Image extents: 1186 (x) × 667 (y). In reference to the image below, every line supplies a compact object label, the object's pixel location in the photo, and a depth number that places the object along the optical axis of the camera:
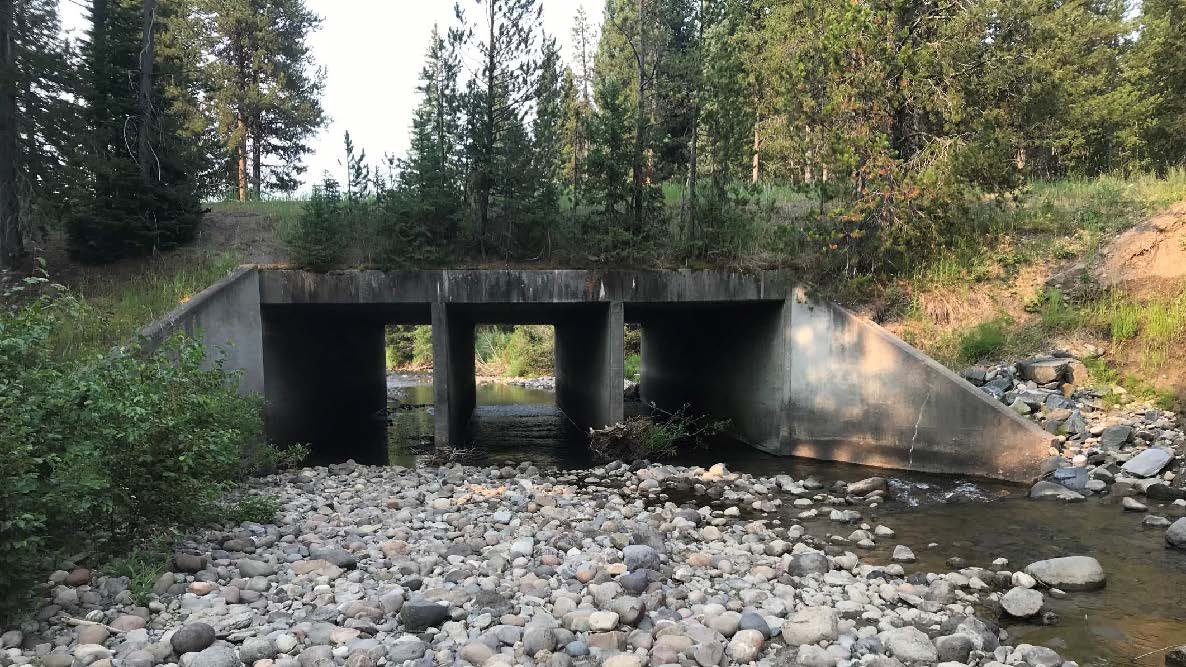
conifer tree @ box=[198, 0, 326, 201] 25.53
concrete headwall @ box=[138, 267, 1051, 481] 10.45
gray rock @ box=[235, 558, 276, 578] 6.02
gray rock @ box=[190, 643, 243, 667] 4.31
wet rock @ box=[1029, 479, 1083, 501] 8.73
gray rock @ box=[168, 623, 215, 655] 4.52
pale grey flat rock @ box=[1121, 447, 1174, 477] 8.86
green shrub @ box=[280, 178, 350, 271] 12.06
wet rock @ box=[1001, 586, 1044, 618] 5.66
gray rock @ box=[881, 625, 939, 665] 4.87
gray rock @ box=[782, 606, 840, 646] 5.09
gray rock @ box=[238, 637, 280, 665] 4.53
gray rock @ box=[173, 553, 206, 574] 5.91
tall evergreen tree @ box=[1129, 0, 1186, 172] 24.30
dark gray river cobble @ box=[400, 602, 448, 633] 5.11
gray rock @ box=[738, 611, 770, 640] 5.17
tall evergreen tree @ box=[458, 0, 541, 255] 14.14
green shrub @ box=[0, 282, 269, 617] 4.40
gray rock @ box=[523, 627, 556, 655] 4.76
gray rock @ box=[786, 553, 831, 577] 6.63
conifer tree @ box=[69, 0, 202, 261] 13.01
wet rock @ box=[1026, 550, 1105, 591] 6.21
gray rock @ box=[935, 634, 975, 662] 4.92
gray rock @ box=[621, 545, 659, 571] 6.51
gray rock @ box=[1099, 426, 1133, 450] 9.47
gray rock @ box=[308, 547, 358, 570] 6.42
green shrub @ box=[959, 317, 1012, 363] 11.70
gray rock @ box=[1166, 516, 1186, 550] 7.02
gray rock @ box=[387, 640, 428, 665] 4.60
